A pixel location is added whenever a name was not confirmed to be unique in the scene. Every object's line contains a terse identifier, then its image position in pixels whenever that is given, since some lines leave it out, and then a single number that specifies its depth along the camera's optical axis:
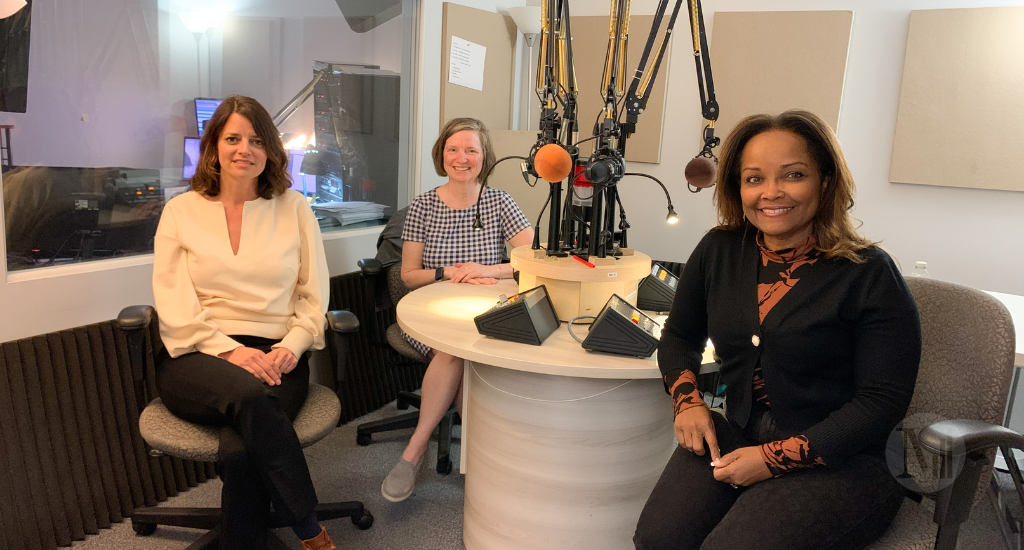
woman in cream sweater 1.82
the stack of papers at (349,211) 3.21
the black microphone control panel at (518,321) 1.80
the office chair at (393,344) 2.71
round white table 1.83
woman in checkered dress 2.72
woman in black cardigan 1.35
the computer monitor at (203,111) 2.56
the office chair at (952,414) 1.29
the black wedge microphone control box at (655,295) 2.14
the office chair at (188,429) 1.81
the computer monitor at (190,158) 2.54
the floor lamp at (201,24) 2.53
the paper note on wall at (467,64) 3.55
